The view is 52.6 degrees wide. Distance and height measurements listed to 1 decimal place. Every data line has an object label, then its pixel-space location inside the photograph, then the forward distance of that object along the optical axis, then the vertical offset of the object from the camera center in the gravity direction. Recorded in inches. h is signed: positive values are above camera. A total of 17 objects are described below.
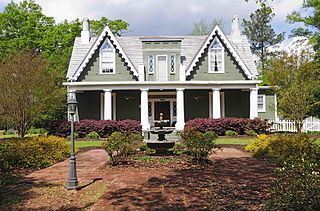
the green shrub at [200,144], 450.0 -42.4
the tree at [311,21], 1031.9 +306.3
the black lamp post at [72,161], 314.0 -46.2
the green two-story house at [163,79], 976.9 +107.7
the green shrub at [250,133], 896.9 -55.5
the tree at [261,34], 2137.1 +520.4
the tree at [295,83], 816.9 +80.4
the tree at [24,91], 744.3 +57.6
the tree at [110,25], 1755.7 +491.8
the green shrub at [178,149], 558.1 -65.7
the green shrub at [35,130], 1136.2 -54.4
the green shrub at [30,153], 456.2 -56.5
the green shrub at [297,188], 199.8 -49.2
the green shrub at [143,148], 601.6 -63.2
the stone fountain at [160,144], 529.0 -49.5
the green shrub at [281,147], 444.8 -50.9
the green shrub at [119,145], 447.8 -43.5
